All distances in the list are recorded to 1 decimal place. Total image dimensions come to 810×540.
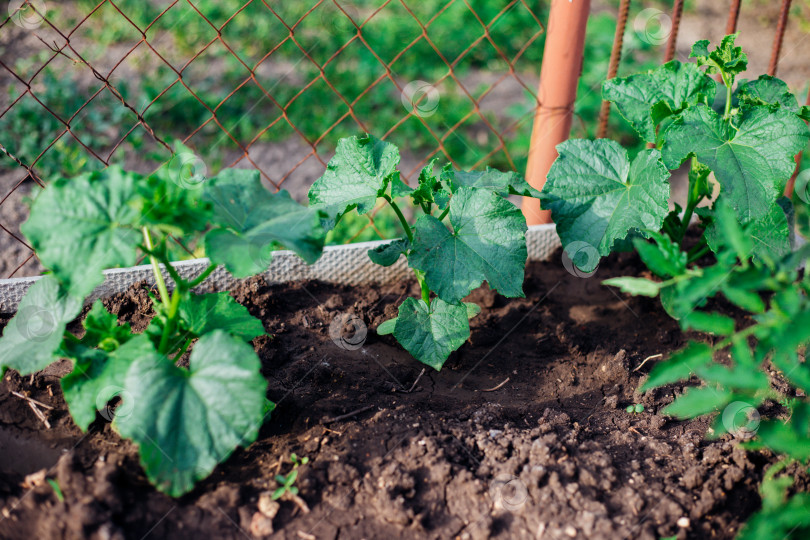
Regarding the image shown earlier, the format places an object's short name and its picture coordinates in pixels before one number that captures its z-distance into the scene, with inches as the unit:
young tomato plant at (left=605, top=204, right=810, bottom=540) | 49.0
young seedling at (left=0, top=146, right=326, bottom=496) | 56.7
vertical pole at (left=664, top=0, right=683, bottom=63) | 97.5
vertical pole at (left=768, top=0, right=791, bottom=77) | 98.7
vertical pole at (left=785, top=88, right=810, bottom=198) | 114.7
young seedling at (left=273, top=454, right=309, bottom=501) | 61.9
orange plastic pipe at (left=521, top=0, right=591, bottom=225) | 92.9
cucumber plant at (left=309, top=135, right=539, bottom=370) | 74.6
